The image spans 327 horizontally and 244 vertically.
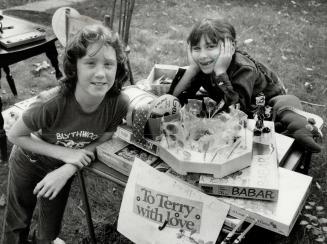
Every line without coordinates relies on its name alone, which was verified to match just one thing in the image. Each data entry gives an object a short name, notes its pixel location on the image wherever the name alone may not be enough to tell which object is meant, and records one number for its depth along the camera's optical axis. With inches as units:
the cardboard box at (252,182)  62.6
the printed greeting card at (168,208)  64.7
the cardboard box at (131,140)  71.0
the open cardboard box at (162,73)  107.4
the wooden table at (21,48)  114.9
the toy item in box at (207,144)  64.6
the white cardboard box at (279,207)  60.6
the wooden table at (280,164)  72.0
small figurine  72.0
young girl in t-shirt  72.1
